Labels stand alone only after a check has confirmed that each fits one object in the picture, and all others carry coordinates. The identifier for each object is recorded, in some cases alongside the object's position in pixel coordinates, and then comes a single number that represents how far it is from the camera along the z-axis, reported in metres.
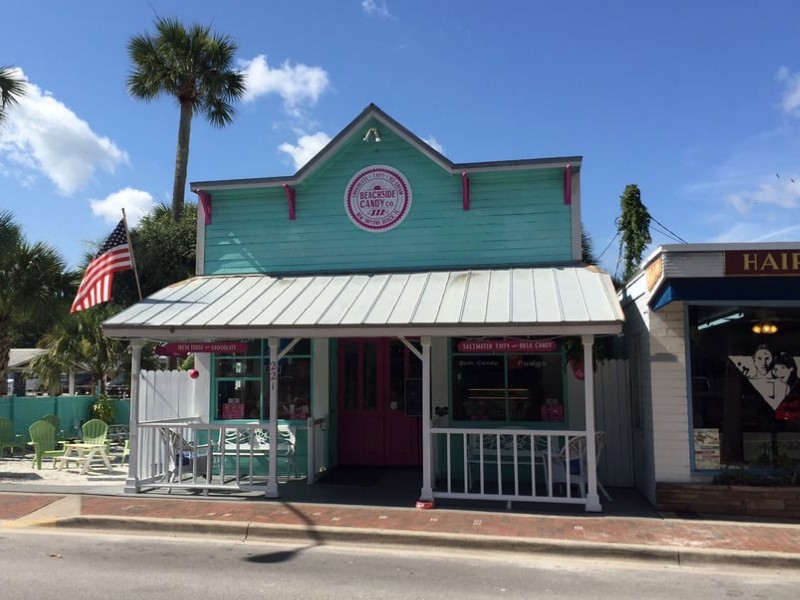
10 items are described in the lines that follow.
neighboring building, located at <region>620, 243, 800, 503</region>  8.74
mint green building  9.49
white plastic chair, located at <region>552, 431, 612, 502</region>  8.89
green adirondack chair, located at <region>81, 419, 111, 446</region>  13.45
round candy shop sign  11.48
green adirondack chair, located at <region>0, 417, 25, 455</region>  14.57
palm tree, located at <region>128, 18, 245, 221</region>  22.61
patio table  12.34
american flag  11.00
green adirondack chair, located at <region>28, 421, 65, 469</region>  13.27
